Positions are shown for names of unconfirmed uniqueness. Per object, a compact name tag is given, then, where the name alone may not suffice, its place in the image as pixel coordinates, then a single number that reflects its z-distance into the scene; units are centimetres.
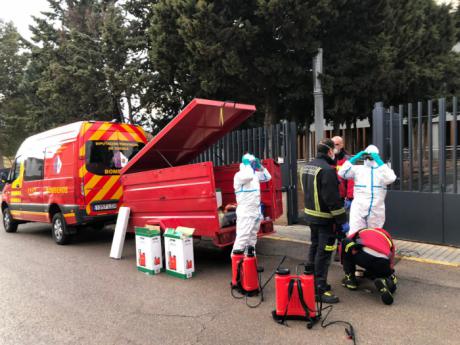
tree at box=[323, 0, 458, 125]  1127
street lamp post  895
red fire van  734
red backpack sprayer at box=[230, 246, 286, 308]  438
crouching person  410
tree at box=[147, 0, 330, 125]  1064
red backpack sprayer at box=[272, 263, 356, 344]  363
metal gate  612
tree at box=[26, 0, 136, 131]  1531
